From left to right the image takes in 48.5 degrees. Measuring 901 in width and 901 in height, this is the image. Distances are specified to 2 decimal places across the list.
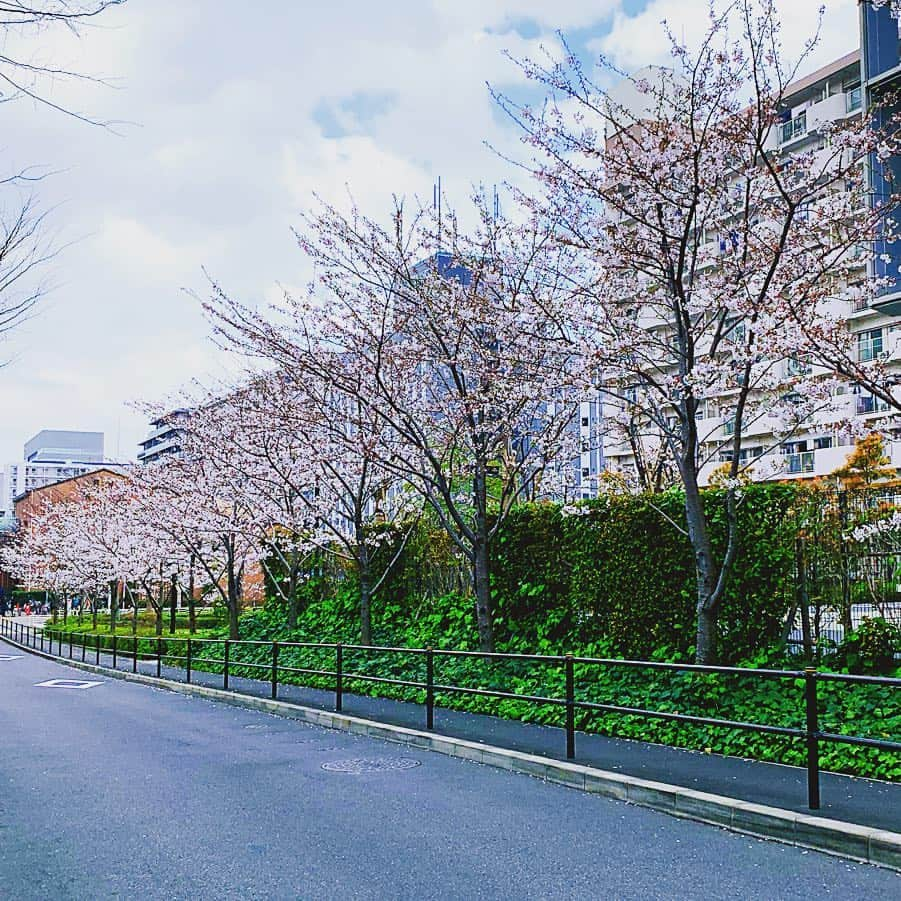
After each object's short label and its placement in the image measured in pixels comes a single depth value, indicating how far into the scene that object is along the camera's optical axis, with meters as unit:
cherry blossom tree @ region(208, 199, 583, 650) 15.23
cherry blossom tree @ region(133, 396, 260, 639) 25.41
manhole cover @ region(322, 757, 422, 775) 10.51
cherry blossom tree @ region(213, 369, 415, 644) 19.02
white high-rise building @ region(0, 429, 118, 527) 185.62
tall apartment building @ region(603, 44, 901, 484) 40.81
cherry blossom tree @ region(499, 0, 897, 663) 11.65
